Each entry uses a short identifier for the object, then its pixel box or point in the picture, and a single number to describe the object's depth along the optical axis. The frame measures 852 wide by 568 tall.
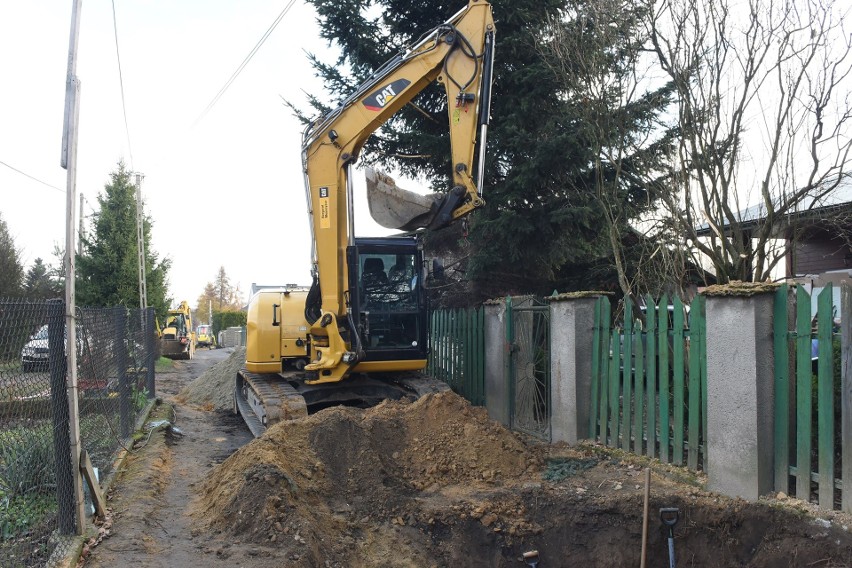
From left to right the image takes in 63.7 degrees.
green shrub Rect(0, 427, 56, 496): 4.98
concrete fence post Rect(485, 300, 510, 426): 9.91
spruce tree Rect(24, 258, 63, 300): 26.03
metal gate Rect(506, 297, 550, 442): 9.27
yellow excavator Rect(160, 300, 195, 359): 31.20
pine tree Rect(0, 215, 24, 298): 24.30
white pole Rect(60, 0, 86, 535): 5.07
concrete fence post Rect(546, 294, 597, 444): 8.03
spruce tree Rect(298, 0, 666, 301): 11.64
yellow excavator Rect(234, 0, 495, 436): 8.65
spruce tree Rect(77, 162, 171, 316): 26.62
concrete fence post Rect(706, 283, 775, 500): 5.55
